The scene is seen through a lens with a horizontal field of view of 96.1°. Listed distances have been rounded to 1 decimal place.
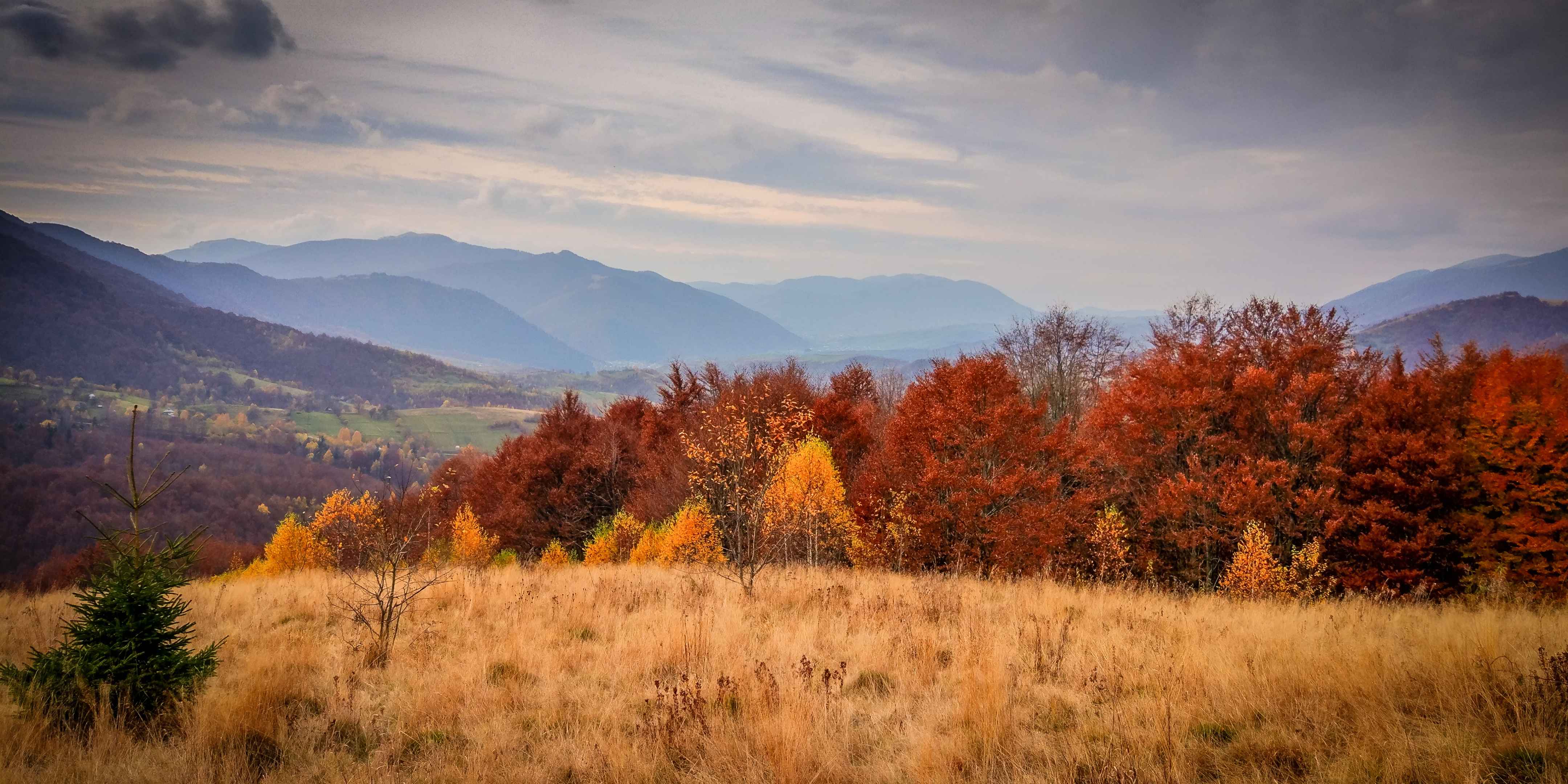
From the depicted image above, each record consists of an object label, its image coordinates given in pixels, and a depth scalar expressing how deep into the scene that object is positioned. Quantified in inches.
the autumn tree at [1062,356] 1736.0
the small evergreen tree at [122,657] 244.4
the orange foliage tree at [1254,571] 727.7
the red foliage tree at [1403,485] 829.2
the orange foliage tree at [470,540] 1323.8
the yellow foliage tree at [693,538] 925.2
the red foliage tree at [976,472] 823.1
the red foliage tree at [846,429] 1309.1
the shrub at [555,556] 944.0
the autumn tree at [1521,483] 767.7
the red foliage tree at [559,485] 1553.9
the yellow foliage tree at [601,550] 1057.5
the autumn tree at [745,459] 614.9
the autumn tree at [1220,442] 874.8
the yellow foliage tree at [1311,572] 698.2
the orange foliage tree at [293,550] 1627.7
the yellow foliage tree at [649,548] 957.2
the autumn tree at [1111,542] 811.4
